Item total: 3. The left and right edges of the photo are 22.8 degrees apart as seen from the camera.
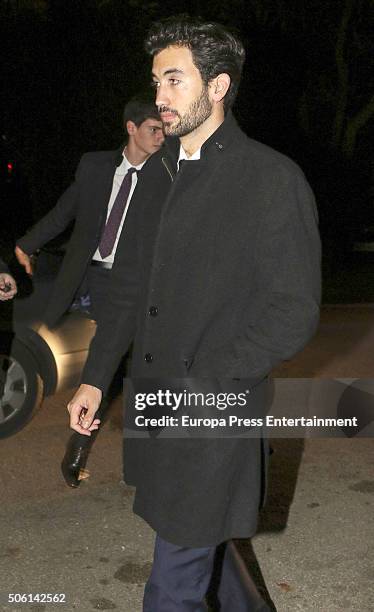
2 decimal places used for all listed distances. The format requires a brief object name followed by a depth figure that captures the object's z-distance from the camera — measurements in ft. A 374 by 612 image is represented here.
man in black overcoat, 8.12
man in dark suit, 16.49
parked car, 18.22
